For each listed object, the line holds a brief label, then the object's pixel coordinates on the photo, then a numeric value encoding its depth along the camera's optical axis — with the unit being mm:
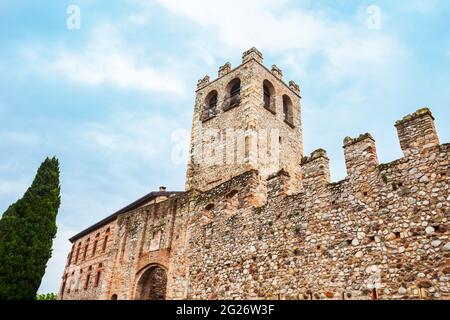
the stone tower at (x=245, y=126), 17281
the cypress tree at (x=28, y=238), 14828
